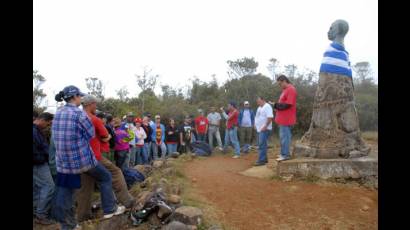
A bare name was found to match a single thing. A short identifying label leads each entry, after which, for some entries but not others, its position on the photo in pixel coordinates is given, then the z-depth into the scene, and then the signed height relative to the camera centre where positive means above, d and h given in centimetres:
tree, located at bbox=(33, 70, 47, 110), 1369 +104
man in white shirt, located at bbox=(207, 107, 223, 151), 1105 -46
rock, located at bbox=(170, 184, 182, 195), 542 -134
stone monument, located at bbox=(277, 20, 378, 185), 604 -16
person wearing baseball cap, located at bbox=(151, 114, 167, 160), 953 -75
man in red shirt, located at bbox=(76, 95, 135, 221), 429 -94
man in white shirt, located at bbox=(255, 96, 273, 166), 734 -29
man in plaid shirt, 383 -47
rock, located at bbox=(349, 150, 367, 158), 589 -75
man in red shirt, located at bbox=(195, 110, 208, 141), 1135 -47
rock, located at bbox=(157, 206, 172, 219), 429 -135
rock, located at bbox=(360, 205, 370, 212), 446 -134
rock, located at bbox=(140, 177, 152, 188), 585 -131
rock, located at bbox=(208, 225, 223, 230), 393 -143
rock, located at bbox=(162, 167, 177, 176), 675 -127
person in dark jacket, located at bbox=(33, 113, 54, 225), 462 -97
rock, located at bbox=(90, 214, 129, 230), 429 -152
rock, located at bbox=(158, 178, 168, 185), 568 -124
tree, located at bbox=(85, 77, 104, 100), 1652 +138
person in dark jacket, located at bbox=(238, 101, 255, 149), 1073 -38
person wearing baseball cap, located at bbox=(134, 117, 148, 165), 837 -84
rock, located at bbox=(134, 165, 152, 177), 736 -133
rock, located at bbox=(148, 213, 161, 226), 429 -146
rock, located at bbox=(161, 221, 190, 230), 382 -138
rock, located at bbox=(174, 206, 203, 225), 408 -135
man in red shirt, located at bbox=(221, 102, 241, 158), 978 -35
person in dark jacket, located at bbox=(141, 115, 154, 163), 881 -54
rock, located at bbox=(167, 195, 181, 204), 479 -132
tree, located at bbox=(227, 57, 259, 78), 1954 +293
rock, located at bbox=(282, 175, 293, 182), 593 -122
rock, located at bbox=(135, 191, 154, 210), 446 -127
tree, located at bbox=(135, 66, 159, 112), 1683 +157
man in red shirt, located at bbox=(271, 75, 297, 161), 642 +2
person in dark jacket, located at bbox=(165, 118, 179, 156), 1032 -82
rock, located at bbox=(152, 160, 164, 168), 779 -128
